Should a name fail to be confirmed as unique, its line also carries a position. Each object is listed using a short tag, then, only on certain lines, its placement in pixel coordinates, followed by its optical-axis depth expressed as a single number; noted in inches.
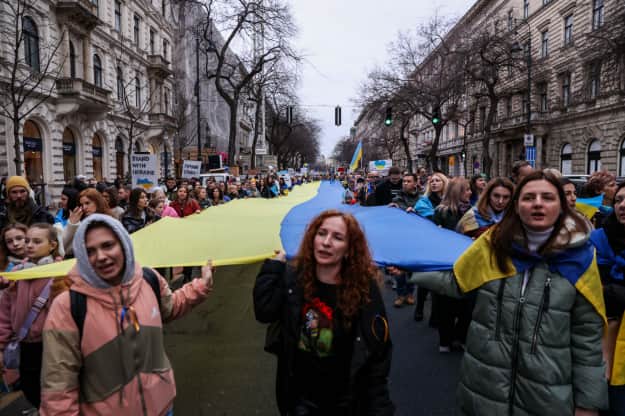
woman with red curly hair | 85.7
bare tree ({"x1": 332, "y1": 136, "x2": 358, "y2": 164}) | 3459.2
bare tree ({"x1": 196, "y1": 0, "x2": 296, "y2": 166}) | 942.4
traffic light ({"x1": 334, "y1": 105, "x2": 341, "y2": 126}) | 1114.1
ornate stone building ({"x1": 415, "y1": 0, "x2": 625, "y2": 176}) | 1078.4
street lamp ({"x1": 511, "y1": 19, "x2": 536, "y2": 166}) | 876.0
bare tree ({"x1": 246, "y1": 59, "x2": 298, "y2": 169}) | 1146.2
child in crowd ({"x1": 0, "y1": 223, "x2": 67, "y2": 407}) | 102.6
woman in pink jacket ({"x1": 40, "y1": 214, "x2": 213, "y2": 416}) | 78.3
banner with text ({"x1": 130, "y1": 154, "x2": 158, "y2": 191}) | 466.9
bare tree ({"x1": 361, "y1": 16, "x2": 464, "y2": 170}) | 991.0
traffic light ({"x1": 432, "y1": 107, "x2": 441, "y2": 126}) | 892.0
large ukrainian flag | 112.3
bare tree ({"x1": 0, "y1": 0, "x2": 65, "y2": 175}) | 673.6
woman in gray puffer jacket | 83.4
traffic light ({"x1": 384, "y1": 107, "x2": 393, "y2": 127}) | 868.6
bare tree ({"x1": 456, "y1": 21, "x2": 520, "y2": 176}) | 950.4
